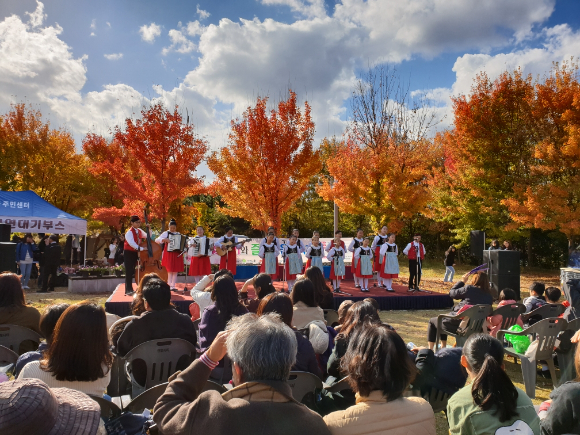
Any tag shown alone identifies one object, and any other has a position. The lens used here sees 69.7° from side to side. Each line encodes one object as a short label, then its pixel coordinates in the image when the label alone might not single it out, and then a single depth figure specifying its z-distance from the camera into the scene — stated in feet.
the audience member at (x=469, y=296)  17.29
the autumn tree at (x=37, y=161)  61.00
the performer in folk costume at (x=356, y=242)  34.19
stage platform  26.86
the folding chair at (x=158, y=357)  9.05
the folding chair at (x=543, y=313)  15.28
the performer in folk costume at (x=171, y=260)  29.94
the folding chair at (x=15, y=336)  10.62
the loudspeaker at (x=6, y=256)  24.07
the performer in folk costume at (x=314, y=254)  32.96
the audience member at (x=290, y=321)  8.22
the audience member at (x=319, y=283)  14.70
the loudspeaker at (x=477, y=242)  40.09
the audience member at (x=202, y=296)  14.21
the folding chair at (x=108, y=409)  6.09
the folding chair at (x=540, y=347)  13.42
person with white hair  4.17
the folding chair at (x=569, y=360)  12.74
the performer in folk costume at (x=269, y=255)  33.94
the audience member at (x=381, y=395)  5.19
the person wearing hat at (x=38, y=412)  3.59
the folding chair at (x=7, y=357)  9.20
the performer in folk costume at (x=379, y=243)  34.78
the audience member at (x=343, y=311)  11.00
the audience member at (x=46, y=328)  7.95
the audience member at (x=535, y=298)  16.83
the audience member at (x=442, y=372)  8.88
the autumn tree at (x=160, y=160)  49.55
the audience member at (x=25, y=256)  36.42
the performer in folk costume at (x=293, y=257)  33.22
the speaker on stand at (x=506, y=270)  31.17
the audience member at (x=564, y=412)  6.07
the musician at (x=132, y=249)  26.58
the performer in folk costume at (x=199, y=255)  31.60
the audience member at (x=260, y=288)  12.85
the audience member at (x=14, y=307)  11.13
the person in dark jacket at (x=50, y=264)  35.68
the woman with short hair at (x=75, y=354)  6.78
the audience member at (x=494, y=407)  6.18
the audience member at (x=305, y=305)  11.72
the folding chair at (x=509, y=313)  16.78
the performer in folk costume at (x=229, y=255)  33.47
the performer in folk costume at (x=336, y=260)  33.01
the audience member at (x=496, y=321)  16.44
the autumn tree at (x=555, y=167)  40.98
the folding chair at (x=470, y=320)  16.47
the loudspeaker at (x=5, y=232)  28.78
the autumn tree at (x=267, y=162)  47.24
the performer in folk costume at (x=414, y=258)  33.63
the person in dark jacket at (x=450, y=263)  45.37
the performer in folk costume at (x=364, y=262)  33.37
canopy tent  36.17
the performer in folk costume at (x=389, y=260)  33.58
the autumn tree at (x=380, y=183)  49.75
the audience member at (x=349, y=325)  8.81
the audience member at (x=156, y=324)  9.52
